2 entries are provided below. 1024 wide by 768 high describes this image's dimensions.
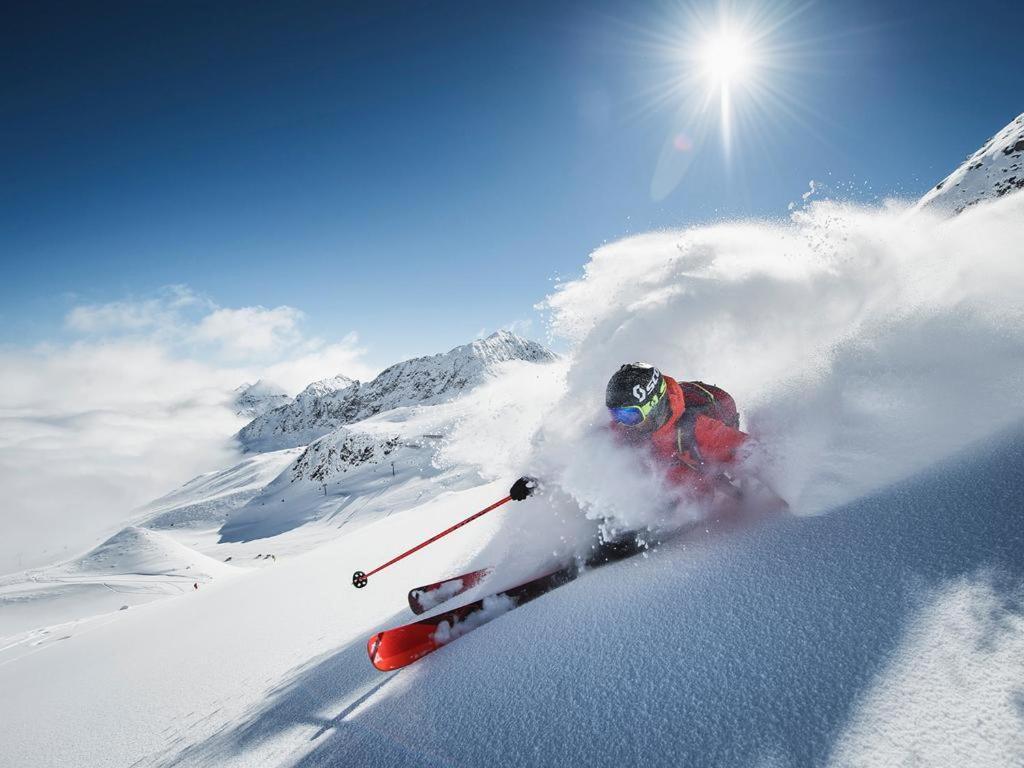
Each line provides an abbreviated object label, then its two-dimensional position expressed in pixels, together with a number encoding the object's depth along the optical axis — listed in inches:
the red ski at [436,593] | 166.9
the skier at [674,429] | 164.6
